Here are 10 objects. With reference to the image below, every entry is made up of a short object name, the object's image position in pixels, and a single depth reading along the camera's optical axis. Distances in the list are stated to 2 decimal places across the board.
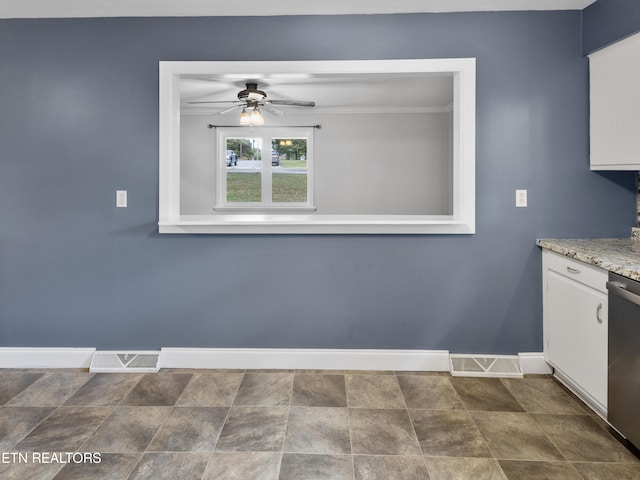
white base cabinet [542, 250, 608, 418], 2.14
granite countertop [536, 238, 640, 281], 1.95
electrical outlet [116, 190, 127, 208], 2.87
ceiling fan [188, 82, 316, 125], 4.21
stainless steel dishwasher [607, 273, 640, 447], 1.83
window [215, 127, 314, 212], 6.10
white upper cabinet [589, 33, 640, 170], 2.34
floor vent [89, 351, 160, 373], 2.83
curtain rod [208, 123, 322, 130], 5.93
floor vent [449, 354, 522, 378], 2.76
